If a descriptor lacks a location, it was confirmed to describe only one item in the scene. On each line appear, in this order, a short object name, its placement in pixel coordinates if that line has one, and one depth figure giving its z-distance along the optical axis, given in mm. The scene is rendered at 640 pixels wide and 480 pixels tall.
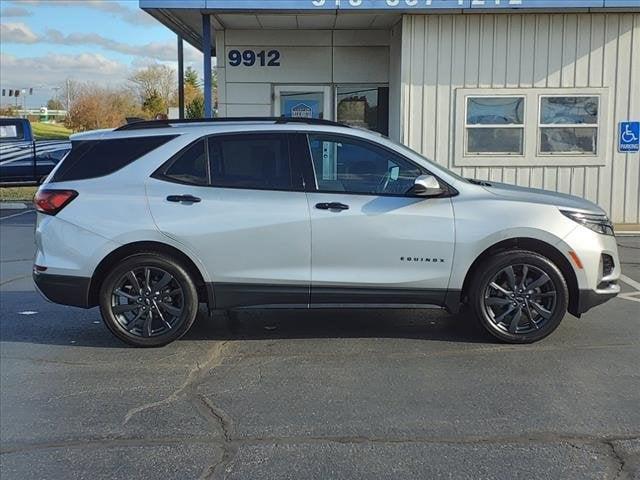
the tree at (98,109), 50062
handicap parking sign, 11977
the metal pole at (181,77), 15445
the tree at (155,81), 54669
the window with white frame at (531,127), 11883
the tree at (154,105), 45594
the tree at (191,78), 56188
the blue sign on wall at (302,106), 14211
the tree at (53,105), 88344
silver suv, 5727
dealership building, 11680
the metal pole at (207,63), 11703
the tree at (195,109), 29789
